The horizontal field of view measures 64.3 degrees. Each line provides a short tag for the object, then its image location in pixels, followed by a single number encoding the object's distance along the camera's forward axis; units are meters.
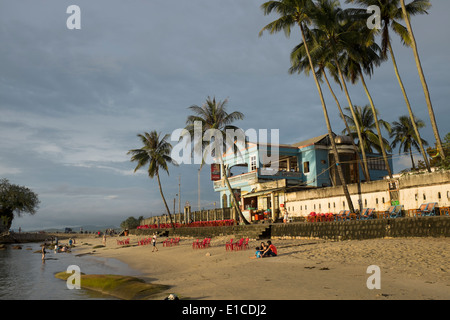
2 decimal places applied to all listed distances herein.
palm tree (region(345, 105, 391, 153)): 42.05
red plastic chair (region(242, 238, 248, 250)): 22.39
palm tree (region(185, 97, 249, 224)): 31.78
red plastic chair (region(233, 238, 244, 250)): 22.11
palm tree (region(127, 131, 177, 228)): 47.97
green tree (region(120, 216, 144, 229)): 99.56
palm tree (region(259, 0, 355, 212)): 25.22
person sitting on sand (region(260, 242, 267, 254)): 17.70
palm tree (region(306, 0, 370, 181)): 25.82
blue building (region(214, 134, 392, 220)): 40.03
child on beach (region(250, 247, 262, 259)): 17.53
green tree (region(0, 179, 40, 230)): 77.56
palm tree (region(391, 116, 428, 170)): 50.38
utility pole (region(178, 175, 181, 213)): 58.49
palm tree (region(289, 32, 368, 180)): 27.70
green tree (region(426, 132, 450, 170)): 22.39
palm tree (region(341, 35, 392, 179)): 27.53
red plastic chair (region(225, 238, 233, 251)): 22.27
